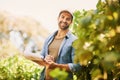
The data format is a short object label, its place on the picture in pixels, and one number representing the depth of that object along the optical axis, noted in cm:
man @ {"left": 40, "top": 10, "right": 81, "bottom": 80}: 299
